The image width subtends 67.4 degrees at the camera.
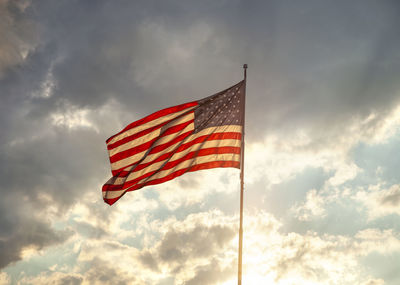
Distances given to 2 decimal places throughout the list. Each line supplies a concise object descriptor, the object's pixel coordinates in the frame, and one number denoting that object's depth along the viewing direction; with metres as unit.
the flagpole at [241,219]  16.82
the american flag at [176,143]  20.44
